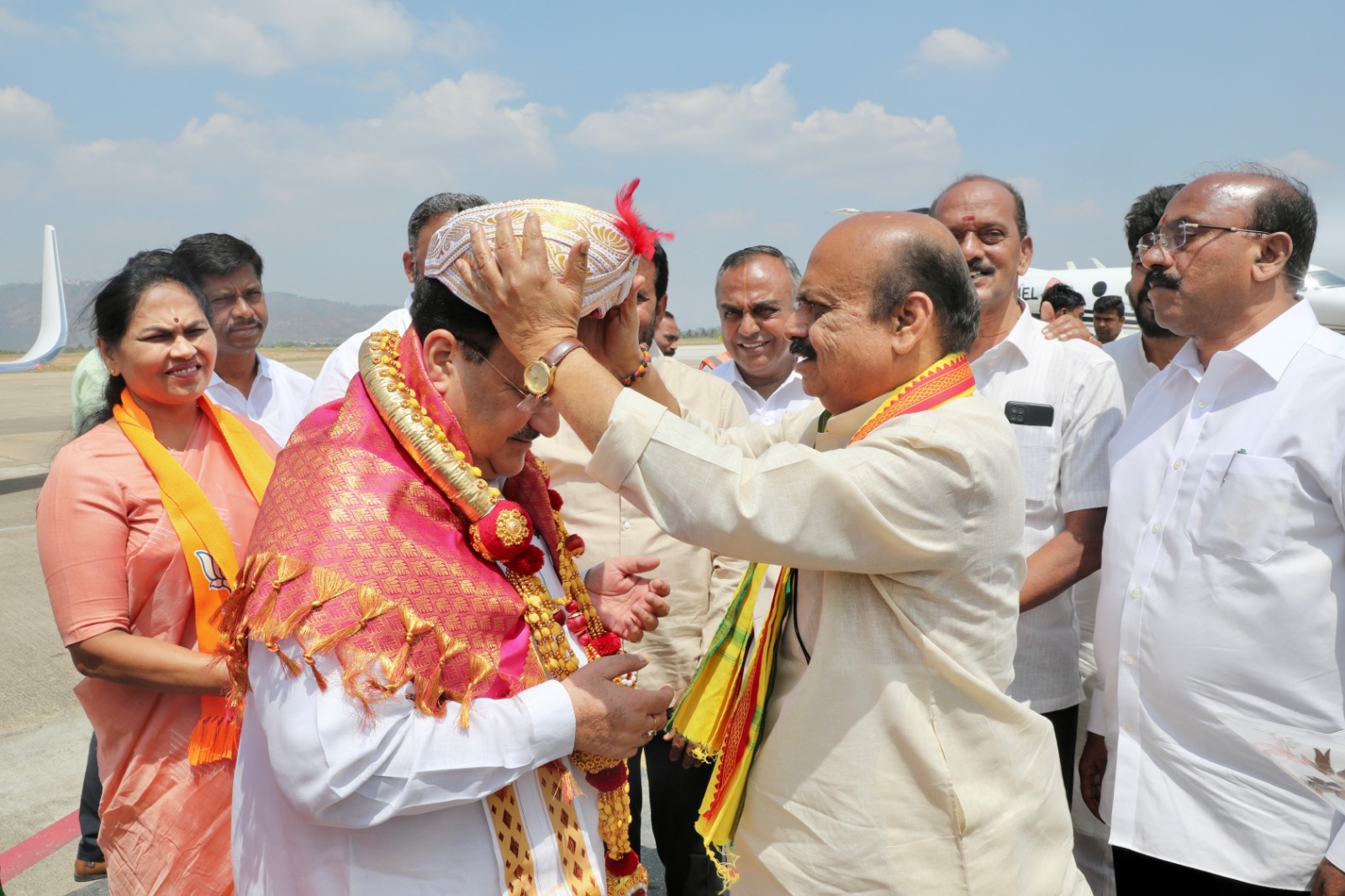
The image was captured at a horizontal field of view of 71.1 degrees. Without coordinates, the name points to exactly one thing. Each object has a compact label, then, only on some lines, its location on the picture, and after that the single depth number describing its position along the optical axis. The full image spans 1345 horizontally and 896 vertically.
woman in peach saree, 2.74
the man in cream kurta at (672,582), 3.50
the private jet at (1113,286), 22.59
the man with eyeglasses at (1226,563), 2.56
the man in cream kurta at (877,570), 1.79
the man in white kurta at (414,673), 1.70
